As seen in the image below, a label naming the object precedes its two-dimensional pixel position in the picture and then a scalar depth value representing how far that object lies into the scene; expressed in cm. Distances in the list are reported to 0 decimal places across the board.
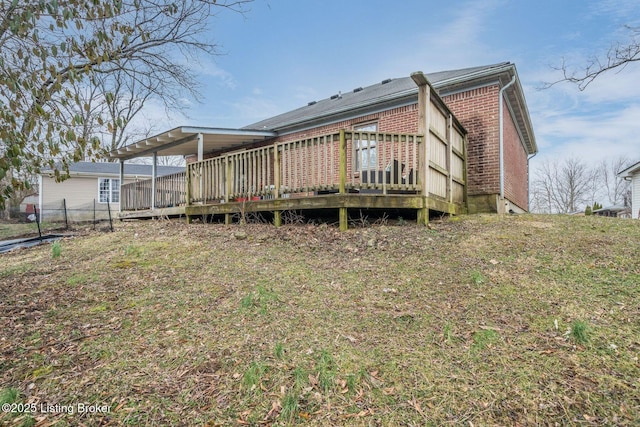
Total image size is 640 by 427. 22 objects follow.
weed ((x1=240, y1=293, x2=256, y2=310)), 370
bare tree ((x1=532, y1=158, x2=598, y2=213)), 3978
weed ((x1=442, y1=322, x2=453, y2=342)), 302
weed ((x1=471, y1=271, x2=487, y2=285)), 401
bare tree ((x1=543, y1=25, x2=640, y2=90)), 846
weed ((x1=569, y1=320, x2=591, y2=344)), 287
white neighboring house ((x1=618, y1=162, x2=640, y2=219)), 1586
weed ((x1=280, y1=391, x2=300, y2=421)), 232
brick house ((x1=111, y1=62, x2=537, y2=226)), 622
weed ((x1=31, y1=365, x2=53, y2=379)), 282
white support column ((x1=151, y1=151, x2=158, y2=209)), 1208
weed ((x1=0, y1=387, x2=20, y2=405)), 249
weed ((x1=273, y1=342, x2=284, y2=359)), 287
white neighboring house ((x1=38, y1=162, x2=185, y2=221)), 2053
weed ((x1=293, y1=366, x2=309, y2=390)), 254
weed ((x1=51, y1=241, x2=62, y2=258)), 644
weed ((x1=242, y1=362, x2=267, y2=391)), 257
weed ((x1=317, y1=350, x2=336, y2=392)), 255
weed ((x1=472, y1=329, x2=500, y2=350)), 290
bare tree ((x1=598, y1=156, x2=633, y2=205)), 4034
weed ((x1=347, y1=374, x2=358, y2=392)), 251
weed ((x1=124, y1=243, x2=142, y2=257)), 600
